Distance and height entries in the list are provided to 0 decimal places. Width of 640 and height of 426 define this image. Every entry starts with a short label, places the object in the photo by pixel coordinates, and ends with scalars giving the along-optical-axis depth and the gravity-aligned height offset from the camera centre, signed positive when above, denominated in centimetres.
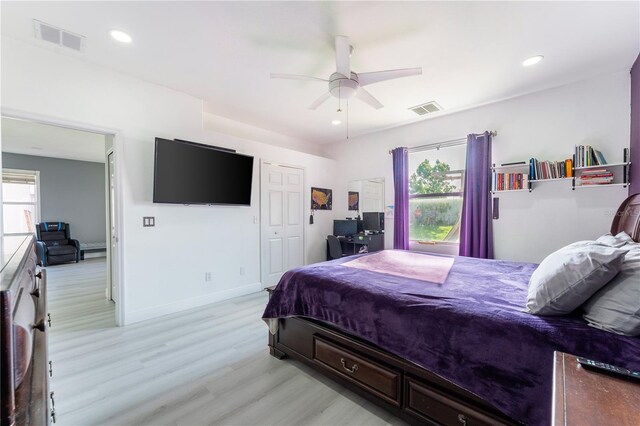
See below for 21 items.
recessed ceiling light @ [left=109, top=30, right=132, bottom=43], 220 +150
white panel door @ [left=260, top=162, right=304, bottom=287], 434 -16
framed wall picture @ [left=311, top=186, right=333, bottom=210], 515 +26
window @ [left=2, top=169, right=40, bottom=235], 608 +29
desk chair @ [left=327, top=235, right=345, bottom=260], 470 -65
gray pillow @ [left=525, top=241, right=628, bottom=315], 119 -33
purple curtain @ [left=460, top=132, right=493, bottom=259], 354 +11
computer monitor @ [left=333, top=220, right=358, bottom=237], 509 -33
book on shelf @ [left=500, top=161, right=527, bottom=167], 329 +58
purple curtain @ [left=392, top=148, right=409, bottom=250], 434 +21
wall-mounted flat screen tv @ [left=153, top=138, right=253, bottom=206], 306 +48
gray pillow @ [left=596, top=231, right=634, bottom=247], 177 -23
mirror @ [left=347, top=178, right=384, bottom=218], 480 +28
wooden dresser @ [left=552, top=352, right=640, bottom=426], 60 -48
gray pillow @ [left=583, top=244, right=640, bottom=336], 109 -42
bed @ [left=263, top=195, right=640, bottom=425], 117 -70
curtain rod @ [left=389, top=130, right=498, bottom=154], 384 +102
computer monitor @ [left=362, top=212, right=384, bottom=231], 476 -19
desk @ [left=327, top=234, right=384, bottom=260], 459 -58
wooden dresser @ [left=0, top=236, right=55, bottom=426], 43 -29
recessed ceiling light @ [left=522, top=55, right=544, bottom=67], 254 +146
